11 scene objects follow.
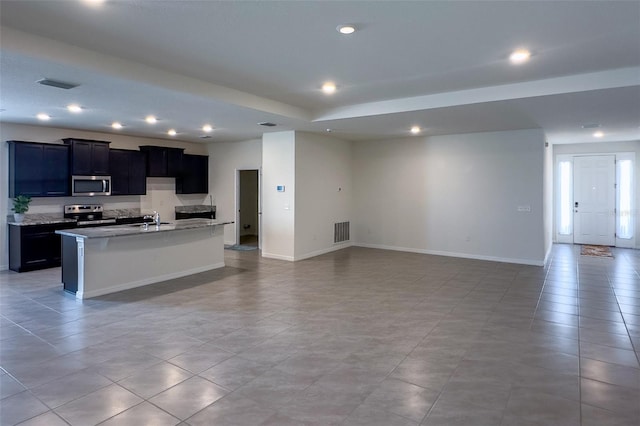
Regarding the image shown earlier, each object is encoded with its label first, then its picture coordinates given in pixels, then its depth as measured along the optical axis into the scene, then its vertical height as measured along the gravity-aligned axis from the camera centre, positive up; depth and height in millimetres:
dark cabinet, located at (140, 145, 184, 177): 9039 +1226
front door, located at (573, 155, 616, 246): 9875 +281
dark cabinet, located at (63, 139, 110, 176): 7633 +1118
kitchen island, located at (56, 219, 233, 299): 5281 -646
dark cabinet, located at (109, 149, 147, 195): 8344 +895
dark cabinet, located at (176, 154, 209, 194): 9828 +935
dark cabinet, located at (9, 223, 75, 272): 6820 -620
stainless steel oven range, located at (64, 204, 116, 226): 7781 -36
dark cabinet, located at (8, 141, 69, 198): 6965 +801
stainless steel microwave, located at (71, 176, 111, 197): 7662 +542
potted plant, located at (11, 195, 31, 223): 6902 +98
